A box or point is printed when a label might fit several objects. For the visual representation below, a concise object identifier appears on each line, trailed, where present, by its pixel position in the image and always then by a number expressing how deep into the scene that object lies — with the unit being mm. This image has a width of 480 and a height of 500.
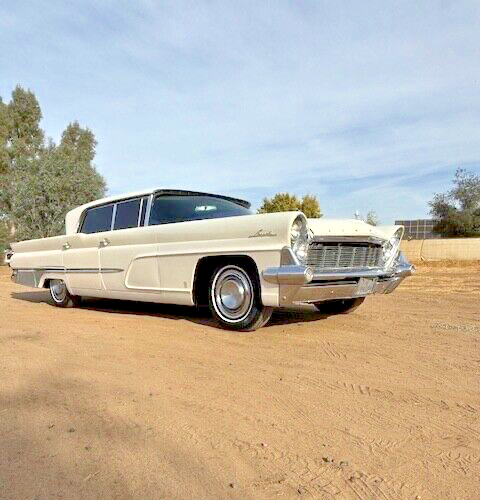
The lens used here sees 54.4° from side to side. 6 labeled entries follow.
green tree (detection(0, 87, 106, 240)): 21328
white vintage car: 4391
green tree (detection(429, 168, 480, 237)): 32031
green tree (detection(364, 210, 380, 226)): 42438
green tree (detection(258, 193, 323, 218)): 42481
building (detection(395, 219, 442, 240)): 34247
